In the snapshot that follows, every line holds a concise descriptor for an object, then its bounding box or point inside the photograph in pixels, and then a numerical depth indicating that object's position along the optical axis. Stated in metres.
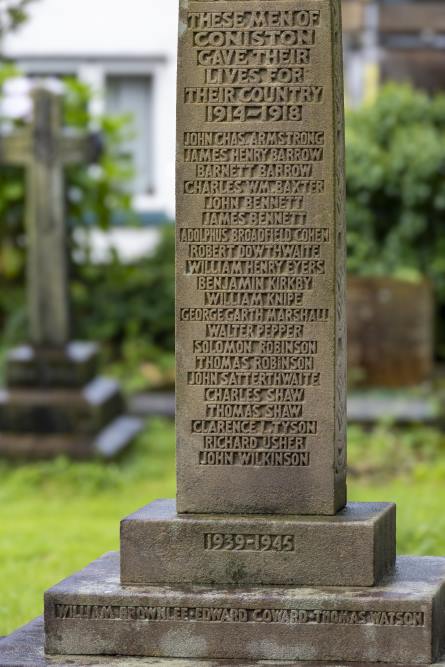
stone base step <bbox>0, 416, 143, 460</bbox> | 11.02
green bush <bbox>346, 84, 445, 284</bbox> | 14.40
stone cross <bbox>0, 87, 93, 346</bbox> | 11.54
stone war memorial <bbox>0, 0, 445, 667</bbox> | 5.25
